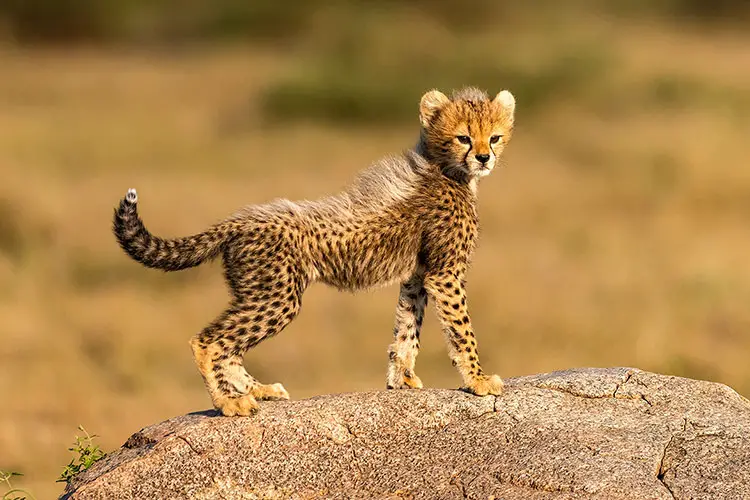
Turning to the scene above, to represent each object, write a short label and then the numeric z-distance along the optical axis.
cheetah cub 12.84
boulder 11.46
